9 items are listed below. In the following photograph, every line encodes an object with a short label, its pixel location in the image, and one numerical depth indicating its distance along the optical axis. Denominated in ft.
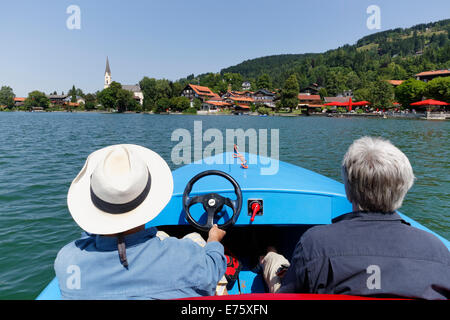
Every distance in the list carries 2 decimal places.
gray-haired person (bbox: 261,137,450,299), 4.09
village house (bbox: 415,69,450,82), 274.75
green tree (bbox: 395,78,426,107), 214.07
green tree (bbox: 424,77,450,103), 192.04
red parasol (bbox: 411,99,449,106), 178.96
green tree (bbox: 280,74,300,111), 286.87
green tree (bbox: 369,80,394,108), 229.80
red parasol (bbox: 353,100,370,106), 242.86
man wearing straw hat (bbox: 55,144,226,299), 4.68
